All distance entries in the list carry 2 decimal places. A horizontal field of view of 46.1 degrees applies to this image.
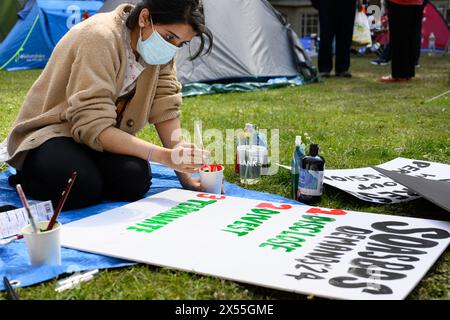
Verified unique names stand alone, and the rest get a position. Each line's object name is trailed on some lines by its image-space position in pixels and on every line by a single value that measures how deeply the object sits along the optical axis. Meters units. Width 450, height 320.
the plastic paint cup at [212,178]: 2.39
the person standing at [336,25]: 6.96
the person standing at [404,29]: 6.07
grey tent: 6.00
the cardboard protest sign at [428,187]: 1.99
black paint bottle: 2.25
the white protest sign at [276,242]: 1.50
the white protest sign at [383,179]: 2.31
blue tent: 8.10
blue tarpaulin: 1.55
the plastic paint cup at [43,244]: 1.55
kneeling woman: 2.09
